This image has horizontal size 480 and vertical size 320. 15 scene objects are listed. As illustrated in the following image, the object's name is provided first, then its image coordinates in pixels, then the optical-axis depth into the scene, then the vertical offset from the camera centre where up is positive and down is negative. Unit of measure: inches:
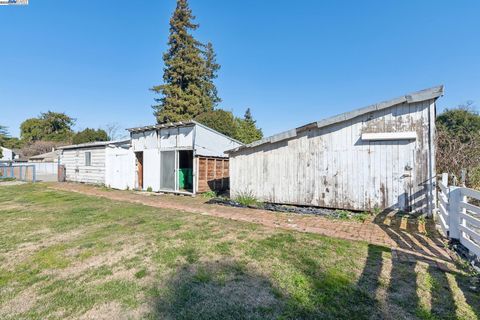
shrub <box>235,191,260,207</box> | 330.6 -55.1
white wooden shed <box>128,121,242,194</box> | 449.7 +11.4
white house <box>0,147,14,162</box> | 1625.2 +68.0
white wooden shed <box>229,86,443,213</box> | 253.6 +2.8
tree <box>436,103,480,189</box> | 292.5 +7.5
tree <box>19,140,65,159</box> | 1619.1 +105.4
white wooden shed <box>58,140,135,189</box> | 539.5 -3.5
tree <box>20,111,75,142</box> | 1782.7 +282.7
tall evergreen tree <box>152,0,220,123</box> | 1023.6 +407.9
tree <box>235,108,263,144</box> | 1115.3 +173.8
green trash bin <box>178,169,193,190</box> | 502.6 -37.0
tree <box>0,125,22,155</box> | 1897.4 +187.0
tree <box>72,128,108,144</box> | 1129.8 +133.7
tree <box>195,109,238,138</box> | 768.9 +140.7
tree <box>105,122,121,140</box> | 1745.8 +260.6
